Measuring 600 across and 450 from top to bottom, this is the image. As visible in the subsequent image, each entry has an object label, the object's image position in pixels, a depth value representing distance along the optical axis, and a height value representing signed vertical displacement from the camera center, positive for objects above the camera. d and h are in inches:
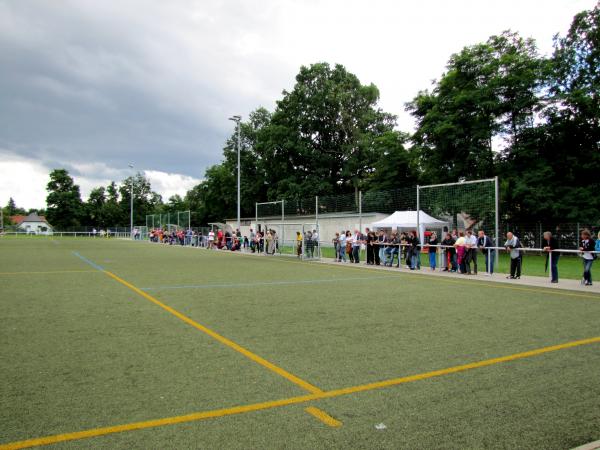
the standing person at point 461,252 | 620.4 -29.6
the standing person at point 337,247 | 863.1 -31.2
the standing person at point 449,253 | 647.8 -33.5
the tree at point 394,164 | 1584.6 +232.8
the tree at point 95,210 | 3612.2 +164.7
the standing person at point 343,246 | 846.5 -28.6
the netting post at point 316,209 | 960.3 +46.4
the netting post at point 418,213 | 712.1 +27.3
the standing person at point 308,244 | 933.2 -27.3
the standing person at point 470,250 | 619.1 -26.8
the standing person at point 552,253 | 511.2 -26.6
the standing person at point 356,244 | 802.2 -24.7
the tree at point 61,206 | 3513.8 +195.0
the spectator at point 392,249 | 739.4 -30.2
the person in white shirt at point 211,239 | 1453.0 -25.9
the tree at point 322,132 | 1979.6 +447.0
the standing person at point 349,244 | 822.9 -24.6
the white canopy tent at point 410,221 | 750.5 +16.4
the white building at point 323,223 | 971.4 +17.5
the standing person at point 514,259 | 551.8 -34.8
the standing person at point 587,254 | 484.4 -25.5
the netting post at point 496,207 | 617.3 +33.0
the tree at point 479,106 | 1165.7 +328.4
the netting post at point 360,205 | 855.1 +49.5
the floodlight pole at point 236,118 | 1238.7 +308.3
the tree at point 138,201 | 3683.6 +263.8
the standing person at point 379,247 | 761.6 -28.0
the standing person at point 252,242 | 1186.0 -29.3
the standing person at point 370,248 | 774.5 -29.8
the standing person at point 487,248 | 609.3 -23.7
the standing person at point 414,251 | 687.7 -31.1
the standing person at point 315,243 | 927.8 -25.2
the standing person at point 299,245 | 953.5 -30.0
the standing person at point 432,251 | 673.2 -30.9
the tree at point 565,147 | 1063.6 +213.7
